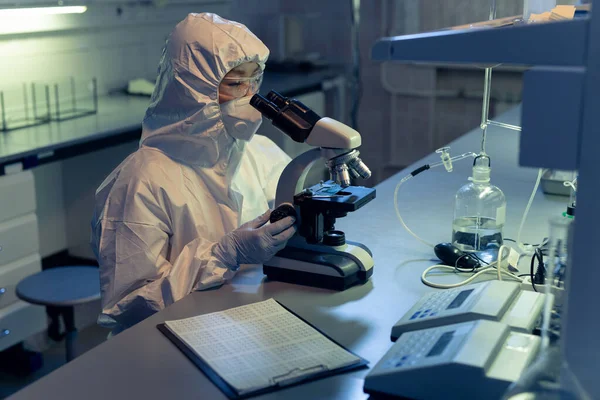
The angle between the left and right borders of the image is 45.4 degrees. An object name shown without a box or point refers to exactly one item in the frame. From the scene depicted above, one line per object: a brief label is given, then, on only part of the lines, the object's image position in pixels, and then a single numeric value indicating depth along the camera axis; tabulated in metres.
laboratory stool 2.46
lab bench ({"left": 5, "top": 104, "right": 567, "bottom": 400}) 1.15
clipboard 1.12
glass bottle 1.71
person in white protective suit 1.60
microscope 1.50
